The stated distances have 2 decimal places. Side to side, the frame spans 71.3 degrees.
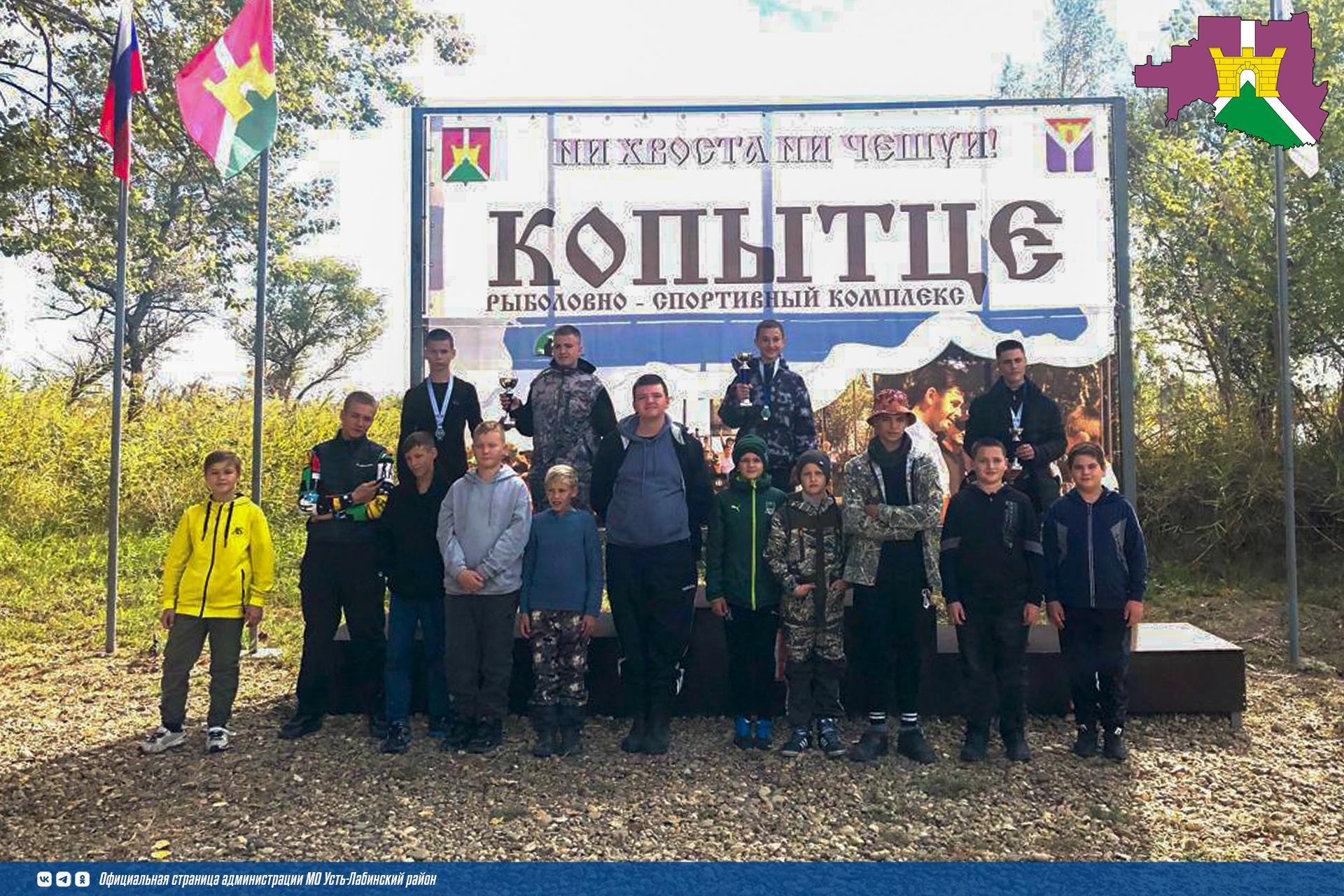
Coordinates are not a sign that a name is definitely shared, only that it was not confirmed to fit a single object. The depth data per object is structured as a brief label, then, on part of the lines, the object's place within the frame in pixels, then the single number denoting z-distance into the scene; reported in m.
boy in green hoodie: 4.63
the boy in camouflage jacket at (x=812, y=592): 4.59
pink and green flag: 6.36
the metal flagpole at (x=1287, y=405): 6.52
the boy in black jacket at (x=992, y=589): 4.57
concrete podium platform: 5.26
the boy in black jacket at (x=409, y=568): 4.82
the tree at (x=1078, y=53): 22.73
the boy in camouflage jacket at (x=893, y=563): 4.59
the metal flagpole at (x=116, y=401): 7.09
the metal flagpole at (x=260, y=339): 6.47
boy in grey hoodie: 4.62
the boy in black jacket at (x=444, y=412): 5.38
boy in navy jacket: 4.59
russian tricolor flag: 7.03
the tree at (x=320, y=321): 30.92
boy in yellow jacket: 4.70
